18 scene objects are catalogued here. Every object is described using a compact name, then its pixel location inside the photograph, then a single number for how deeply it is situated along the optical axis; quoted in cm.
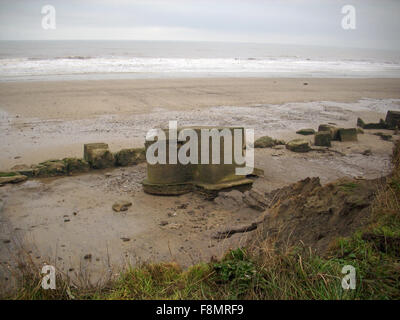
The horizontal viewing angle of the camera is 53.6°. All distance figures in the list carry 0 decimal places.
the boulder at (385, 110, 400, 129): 1185
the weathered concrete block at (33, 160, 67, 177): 784
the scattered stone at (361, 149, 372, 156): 952
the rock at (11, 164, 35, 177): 778
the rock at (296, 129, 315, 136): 1145
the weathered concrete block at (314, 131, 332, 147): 1007
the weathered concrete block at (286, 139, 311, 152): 970
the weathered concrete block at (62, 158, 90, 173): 803
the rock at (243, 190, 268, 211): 613
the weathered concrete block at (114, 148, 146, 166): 840
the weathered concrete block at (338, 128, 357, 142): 1062
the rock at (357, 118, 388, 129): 1216
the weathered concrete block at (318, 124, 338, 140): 1069
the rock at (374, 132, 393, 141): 1091
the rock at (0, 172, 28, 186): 737
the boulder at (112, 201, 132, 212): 630
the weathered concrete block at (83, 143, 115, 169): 820
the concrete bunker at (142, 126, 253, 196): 666
